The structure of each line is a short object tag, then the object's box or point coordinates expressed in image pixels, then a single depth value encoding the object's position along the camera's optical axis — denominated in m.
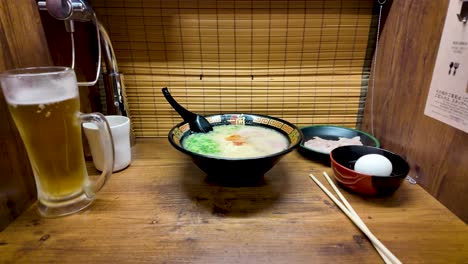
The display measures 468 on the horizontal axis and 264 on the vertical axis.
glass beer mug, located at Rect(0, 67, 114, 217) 0.62
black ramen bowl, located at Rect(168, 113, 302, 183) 0.69
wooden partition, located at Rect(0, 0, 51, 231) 0.67
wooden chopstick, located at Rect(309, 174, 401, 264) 0.57
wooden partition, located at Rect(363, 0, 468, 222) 0.73
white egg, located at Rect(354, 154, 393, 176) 0.78
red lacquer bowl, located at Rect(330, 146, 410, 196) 0.73
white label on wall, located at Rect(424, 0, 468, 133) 0.69
